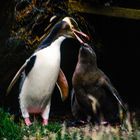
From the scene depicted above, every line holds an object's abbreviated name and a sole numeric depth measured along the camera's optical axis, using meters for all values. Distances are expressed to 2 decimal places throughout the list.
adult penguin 13.29
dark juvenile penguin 13.87
